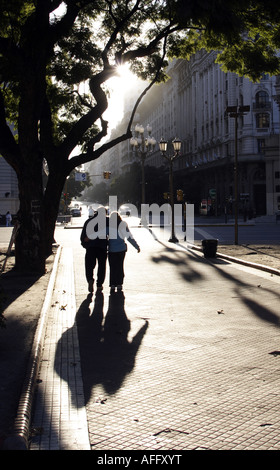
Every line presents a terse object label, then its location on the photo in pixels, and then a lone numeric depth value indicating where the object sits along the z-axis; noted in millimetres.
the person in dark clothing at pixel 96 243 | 11609
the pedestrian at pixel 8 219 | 51934
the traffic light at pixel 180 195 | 33041
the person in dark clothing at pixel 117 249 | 11680
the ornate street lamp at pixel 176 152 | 28047
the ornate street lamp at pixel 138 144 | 37938
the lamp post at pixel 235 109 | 22503
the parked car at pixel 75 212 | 82188
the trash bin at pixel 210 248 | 19109
